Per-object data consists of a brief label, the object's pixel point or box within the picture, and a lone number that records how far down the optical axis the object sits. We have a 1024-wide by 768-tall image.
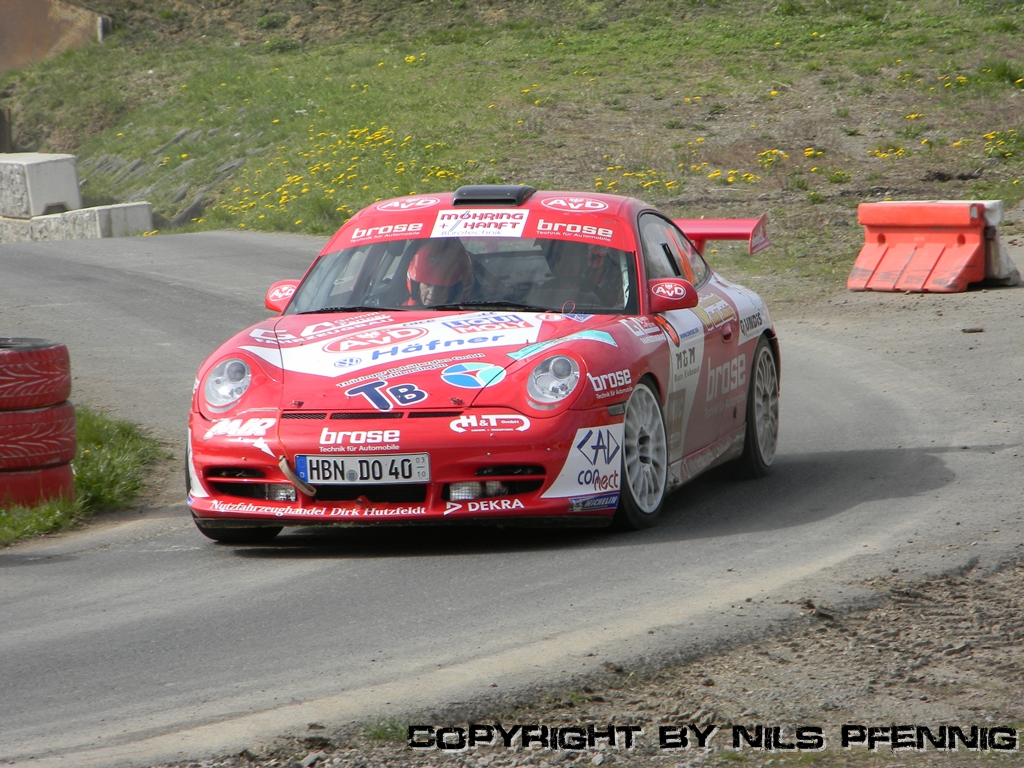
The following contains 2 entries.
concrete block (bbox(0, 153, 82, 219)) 54.12
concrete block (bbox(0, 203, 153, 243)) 50.53
